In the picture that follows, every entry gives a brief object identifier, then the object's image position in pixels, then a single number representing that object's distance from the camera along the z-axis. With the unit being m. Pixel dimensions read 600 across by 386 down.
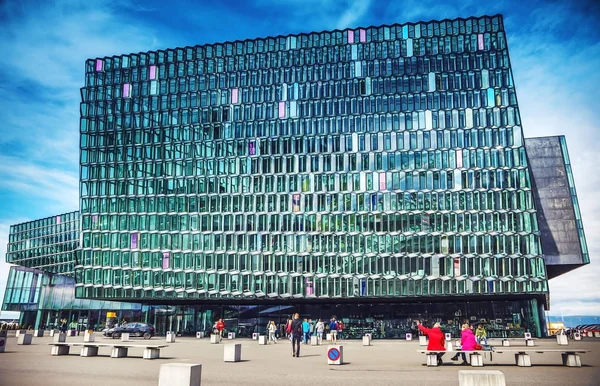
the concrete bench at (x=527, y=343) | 35.28
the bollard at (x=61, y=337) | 32.25
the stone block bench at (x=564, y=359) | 19.47
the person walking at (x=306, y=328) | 36.50
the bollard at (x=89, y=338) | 36.81
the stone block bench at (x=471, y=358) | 19.34
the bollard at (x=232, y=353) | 22.17
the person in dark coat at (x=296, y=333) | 24.78
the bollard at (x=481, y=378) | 10.06
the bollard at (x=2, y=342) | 26.72
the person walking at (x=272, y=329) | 42.91
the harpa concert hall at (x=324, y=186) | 65.56
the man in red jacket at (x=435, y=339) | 19.84
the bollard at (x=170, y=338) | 43.97
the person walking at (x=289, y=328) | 26.56
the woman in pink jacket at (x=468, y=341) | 19.45
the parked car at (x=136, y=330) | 51.06
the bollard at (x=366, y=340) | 40.19
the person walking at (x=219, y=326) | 44.22
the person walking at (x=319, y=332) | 40.50
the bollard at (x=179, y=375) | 10.70
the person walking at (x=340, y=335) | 64.91
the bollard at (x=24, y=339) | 34.62
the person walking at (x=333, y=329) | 38.22
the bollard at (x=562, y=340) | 34.22
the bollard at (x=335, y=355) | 20.47
